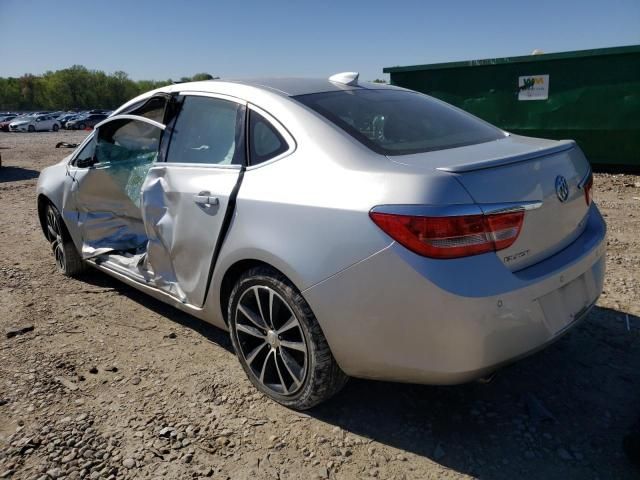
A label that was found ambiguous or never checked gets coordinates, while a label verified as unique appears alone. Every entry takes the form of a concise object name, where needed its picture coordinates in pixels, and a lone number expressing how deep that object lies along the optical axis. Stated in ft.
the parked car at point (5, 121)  136.58
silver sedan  6.48
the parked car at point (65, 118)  144.07
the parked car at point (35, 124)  132.26
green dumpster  28.48
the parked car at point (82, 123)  138.41
